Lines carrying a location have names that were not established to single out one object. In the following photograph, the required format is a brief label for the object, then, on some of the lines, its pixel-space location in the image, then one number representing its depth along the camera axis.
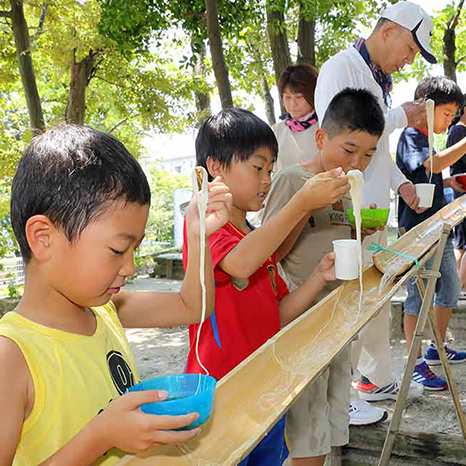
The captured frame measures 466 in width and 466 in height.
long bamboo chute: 1.03
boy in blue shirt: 3.74
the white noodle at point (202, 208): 1.40
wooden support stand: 2.31
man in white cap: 3.15
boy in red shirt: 1.88
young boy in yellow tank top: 1.08
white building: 53.03
